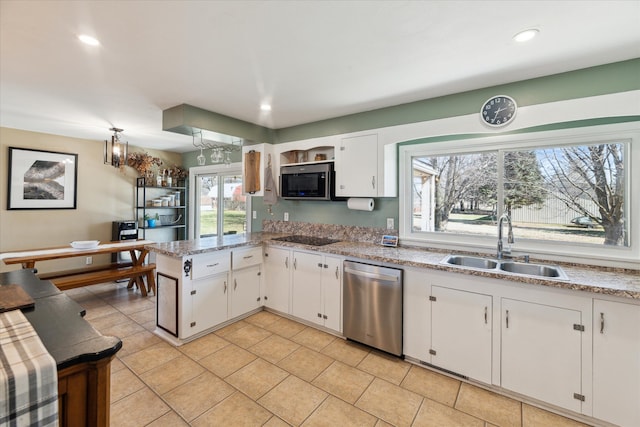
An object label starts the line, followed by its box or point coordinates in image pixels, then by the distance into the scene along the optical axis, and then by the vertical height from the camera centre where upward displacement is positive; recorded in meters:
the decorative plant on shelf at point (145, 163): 5.22 +0.93
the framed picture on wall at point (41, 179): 4.15 +0.51
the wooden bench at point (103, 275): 3.47 -0.83
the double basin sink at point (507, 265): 2.21 -0.43
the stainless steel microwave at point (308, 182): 3.28 +0.38
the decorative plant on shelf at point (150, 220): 5.44 -0.14
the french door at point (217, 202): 5.05 +0.21
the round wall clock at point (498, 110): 2.40 +0.90
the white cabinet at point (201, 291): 2.74 -0.81
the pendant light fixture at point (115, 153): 3.40 +0.73
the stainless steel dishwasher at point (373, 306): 2.50 -0.85
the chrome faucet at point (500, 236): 2.46 -0.19
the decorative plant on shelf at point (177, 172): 5.74 +0.83
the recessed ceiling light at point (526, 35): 1.74 +1.13
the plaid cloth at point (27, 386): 0.72 -0.46
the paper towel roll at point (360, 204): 3.16 +0.11
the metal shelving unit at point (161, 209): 5.40 +0.08
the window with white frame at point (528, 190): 2.21 +0.22
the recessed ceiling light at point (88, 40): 1.82 +1.14
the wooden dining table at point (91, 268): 3.25 -0.78
